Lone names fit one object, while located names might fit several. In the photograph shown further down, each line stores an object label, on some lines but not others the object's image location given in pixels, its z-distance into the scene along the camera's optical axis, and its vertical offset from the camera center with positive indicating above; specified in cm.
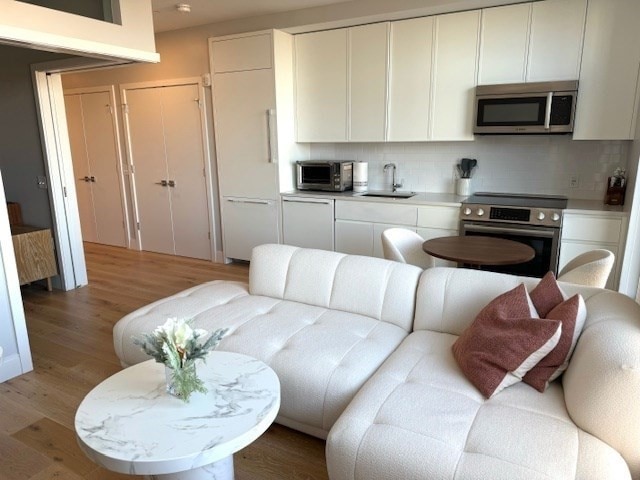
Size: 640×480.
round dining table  278 -69
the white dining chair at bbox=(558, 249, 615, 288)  237 -68
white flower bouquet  156 -70
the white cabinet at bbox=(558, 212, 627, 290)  342 -70
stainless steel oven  356 -65
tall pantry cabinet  455 +16
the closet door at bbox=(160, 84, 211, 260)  525 -25
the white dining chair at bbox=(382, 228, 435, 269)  333 -76
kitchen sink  436 -48
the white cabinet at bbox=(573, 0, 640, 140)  336 +53
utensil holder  432 -40
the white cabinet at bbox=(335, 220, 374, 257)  439 -89
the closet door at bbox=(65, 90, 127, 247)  587 -22
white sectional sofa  146 -96
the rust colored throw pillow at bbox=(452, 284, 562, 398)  174 -79
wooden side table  410 -96
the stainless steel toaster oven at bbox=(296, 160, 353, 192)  460 -30
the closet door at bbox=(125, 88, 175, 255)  550 -22
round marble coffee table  138 -91
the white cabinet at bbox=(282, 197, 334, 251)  457 -78
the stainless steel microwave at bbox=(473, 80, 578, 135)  359 +29
